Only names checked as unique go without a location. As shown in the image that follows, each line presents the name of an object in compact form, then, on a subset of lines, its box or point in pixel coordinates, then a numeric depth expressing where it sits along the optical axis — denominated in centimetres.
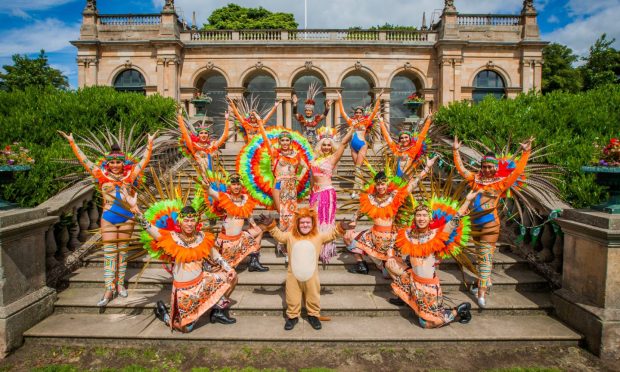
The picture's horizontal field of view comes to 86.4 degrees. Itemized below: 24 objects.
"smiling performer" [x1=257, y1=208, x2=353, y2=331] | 415
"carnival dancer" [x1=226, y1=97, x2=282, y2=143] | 760
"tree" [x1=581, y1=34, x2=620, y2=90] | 2452
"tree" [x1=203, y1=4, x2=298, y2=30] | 3428
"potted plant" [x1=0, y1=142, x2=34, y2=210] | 428
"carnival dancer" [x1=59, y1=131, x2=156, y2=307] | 464
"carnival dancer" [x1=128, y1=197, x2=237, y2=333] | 394
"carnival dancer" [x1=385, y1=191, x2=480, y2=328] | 415
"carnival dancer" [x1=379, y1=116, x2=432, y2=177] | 614
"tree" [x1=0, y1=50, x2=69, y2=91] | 3000
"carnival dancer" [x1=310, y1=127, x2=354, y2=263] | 520
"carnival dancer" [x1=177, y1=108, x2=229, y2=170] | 706
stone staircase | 411
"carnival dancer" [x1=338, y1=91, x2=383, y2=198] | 730
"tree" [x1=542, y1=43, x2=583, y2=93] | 2812
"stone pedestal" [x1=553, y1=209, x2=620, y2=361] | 391
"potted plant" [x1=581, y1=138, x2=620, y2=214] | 401
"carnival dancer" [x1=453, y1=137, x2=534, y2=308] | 461
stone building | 2138
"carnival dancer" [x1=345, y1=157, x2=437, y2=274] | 480
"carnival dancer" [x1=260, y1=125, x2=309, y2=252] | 557
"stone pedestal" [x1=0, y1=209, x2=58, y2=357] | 398
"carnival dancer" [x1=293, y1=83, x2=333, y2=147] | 849
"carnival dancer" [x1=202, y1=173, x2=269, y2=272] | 500
